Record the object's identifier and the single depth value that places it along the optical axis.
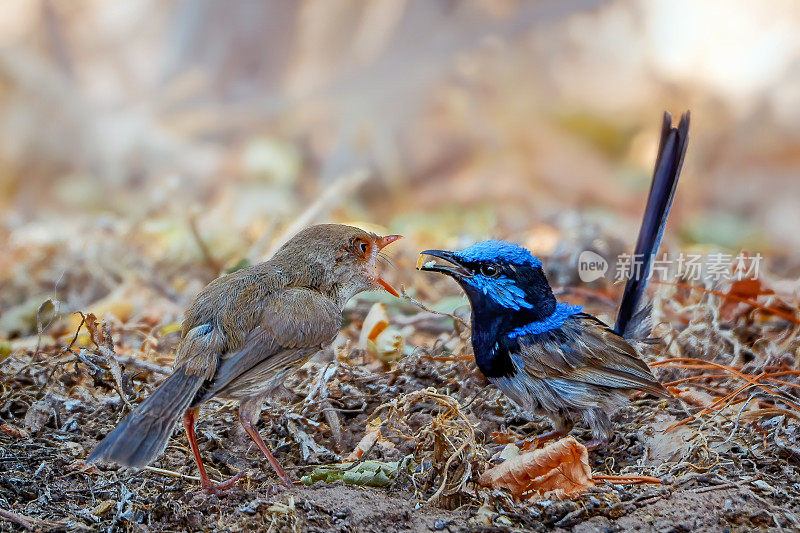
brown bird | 5.66
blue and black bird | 6.98
